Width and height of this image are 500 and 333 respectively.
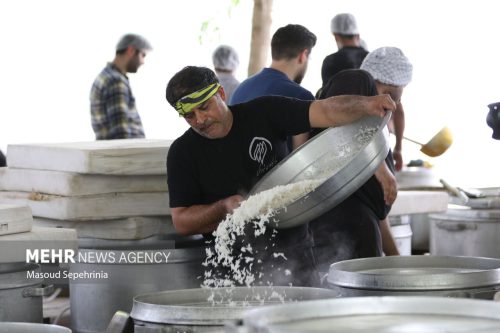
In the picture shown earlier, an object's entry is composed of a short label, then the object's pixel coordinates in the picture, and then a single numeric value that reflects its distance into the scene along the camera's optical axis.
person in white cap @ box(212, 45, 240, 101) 8.57
